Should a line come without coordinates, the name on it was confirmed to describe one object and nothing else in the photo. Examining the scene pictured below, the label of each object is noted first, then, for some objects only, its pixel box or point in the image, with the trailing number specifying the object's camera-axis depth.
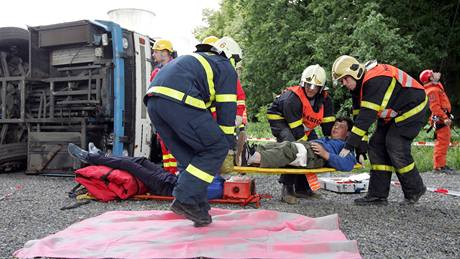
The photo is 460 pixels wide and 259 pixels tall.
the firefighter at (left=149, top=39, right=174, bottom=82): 6.29
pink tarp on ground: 2.88
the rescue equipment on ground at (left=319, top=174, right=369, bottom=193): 5.95
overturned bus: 6.67
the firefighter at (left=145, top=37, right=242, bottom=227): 3.38
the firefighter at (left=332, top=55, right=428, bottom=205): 4.62
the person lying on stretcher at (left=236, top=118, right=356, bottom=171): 4.61
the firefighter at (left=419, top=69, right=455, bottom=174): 7.89
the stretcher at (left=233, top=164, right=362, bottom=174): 4.29
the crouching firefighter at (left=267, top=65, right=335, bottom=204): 5.21
